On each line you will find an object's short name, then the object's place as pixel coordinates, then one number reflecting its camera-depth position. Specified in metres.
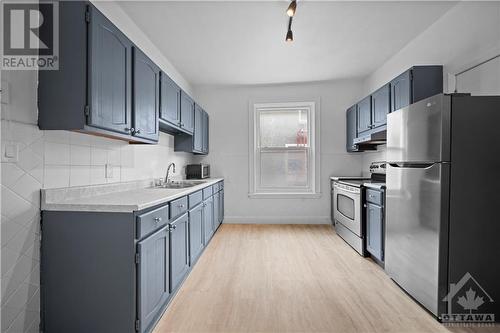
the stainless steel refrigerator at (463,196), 1.87
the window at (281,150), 4.99
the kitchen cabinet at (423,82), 2.71
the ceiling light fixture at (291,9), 2.32
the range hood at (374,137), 3.32
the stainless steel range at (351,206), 3.34
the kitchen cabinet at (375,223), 2.85
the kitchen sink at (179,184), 3.33
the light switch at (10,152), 1.43
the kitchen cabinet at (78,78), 1.63
